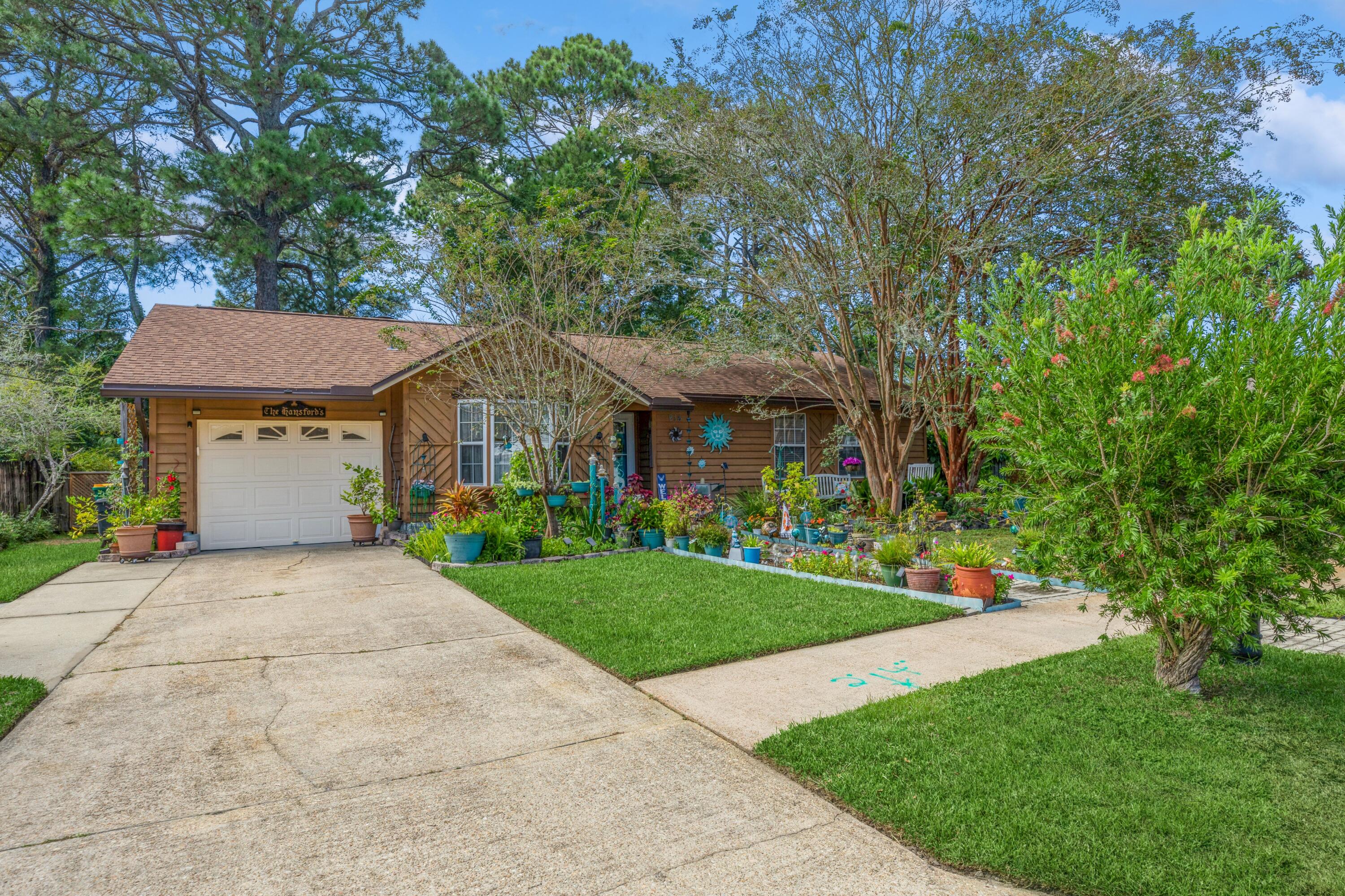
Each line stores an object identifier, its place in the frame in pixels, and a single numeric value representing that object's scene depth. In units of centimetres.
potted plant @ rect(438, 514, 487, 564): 953
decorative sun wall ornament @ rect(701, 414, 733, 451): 1533
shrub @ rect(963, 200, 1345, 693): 362
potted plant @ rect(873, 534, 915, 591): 792
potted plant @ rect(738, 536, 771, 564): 963
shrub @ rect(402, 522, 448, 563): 988
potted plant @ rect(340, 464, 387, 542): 1215
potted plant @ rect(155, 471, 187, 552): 1095
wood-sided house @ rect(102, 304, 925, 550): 1174
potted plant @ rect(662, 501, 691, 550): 1092
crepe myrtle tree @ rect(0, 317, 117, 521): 1398
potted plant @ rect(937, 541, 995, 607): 717
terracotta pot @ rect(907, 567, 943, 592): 762
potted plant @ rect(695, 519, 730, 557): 1020
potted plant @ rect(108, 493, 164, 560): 1029
